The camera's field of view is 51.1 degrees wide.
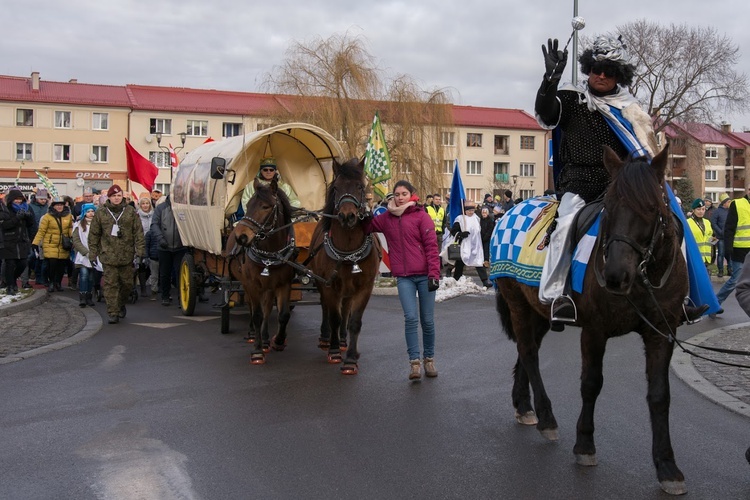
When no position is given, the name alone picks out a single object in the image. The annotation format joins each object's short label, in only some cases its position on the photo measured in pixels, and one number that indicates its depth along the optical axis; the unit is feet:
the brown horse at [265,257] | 30.78
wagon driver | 33.27
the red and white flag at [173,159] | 83.51
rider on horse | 17.99
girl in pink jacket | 27.35
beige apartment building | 218.18
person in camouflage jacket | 42.11
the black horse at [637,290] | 15.39
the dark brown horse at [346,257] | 28.04
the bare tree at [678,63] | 156.97
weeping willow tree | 126.93
